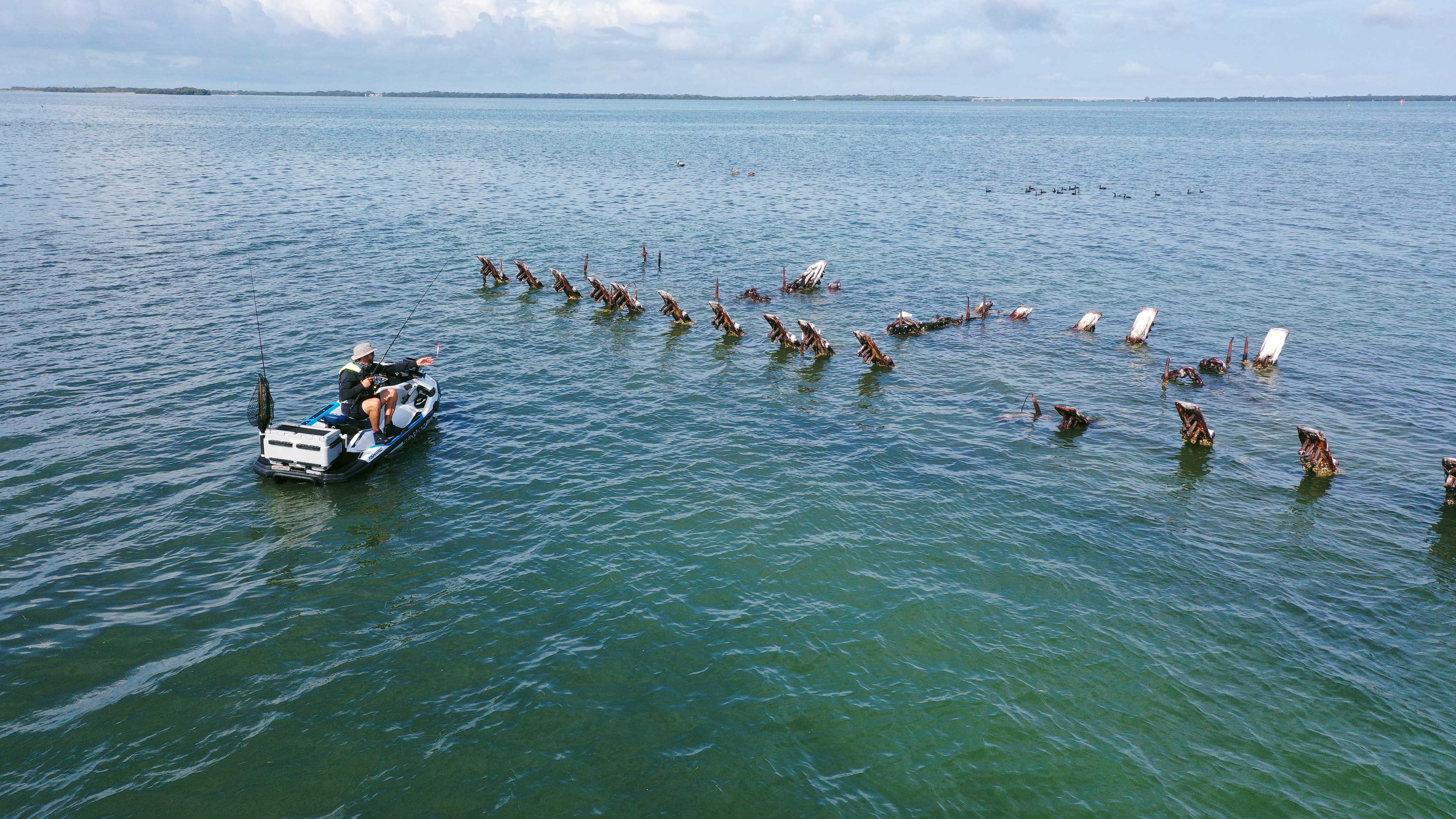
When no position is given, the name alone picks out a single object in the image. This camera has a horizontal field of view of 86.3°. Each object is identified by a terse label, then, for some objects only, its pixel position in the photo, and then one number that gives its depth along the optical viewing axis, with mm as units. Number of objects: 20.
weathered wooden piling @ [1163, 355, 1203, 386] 29656
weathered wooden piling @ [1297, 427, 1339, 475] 22172
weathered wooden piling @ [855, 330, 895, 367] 31266
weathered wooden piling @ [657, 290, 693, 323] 36469
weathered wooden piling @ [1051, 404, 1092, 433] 25125
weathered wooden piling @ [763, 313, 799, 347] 33312
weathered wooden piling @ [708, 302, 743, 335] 34875
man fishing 22078
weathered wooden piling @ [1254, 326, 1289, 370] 31484
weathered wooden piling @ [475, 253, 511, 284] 43688
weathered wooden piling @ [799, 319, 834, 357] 32344
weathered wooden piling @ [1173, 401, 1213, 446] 24047
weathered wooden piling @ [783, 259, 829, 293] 42594
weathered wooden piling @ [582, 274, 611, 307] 39544
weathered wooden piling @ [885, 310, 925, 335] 35656
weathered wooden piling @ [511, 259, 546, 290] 42594
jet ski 20531
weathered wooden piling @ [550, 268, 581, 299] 41312
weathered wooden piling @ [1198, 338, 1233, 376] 30750
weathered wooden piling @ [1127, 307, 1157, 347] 34575
